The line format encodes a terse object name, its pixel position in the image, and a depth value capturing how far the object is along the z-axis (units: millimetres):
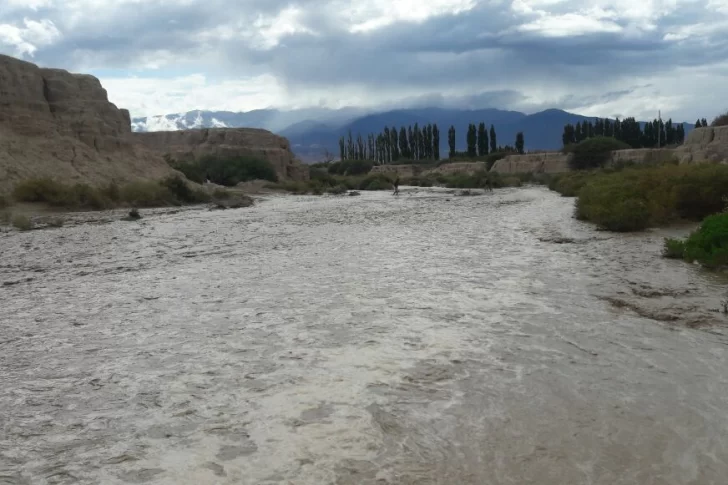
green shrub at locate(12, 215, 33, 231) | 21641
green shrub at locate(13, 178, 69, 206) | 27609
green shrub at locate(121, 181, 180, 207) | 33281
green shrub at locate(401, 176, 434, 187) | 70000
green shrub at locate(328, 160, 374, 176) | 106688
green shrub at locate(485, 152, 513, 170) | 92188
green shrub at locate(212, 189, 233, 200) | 40531
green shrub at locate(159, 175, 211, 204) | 36938
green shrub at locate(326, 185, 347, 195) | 55191
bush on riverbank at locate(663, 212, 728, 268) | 11758
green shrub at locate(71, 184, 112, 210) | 29094
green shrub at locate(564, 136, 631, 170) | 73500
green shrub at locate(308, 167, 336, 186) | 67500
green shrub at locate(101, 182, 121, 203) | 31781
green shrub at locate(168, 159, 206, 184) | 51862
